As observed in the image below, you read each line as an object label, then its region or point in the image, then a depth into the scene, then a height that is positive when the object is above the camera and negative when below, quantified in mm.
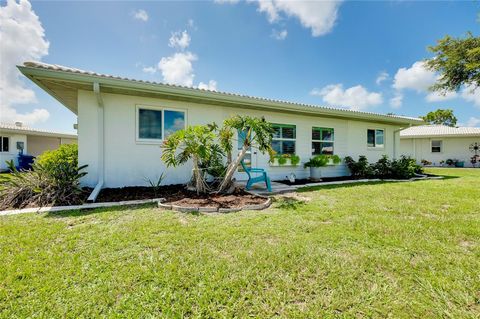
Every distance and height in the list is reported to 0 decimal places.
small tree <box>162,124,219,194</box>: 4977 +419
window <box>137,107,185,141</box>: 6133 +1233
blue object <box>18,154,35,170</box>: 13320 +73
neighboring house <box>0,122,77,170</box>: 13664 +1689
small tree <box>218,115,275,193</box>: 5047 +678
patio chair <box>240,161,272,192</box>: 6020 -583
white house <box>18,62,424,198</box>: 5160 +1502
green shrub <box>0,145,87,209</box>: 4426 -615
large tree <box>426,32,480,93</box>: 10766 +5598
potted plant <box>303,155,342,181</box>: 8227 -212
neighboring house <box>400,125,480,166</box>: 17547 +1565
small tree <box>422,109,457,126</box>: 32562 +7178
